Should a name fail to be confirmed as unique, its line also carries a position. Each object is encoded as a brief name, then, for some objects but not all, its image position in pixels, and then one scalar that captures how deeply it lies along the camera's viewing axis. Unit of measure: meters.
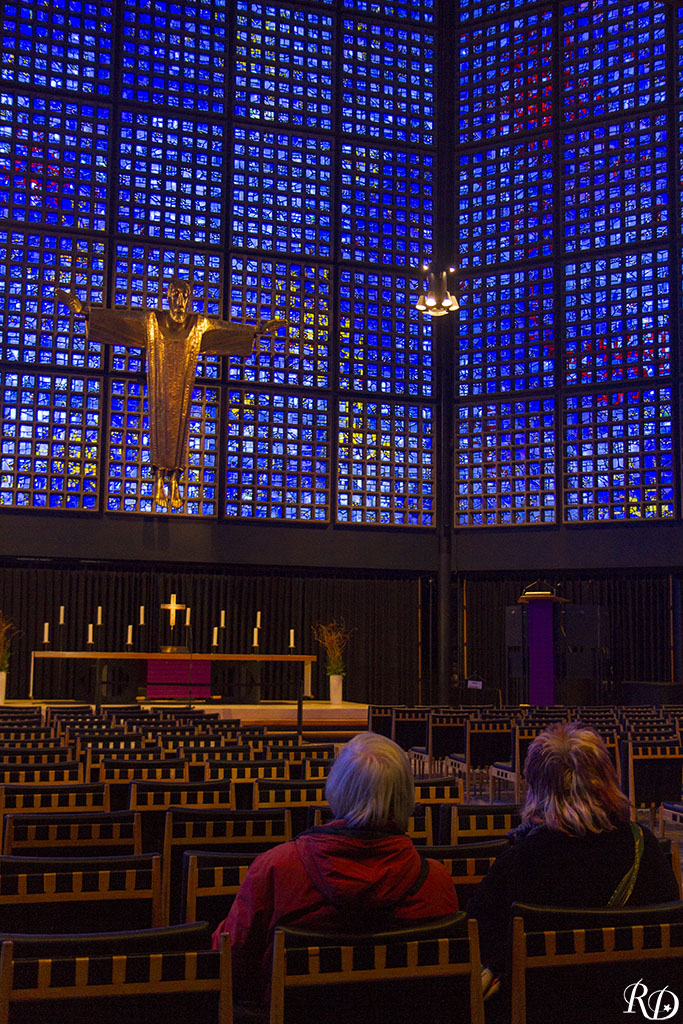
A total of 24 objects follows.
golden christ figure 19.98
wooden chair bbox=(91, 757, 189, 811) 5.99
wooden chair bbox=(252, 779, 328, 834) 5.33
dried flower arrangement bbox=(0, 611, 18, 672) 18.91
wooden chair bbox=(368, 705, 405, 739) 12.70
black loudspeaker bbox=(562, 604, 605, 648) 20.69
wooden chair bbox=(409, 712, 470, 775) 11.61
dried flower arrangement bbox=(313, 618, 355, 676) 20.94
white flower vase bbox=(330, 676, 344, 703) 20.41
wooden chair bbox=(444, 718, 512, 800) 10.80
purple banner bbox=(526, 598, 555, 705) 20.39
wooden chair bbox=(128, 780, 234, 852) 5.13
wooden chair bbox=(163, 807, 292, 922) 4.34
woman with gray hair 2.59
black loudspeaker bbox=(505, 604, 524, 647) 20.86
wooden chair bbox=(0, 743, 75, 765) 6.61
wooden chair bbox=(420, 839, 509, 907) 3.68
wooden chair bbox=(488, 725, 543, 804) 9.71
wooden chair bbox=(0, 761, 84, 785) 5.82
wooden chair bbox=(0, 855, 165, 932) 3.08
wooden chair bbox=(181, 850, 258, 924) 3.24
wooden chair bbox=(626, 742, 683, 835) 8.56
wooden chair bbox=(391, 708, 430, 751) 12.47
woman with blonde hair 3.04
